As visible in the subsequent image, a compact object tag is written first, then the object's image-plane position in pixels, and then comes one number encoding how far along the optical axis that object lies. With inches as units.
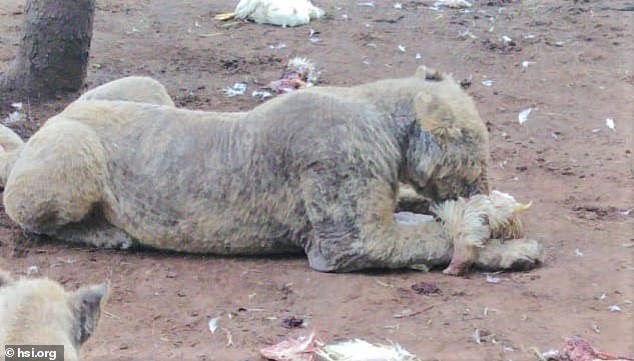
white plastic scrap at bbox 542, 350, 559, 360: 364.2
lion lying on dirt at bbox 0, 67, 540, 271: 449.1
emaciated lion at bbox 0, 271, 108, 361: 224.2
